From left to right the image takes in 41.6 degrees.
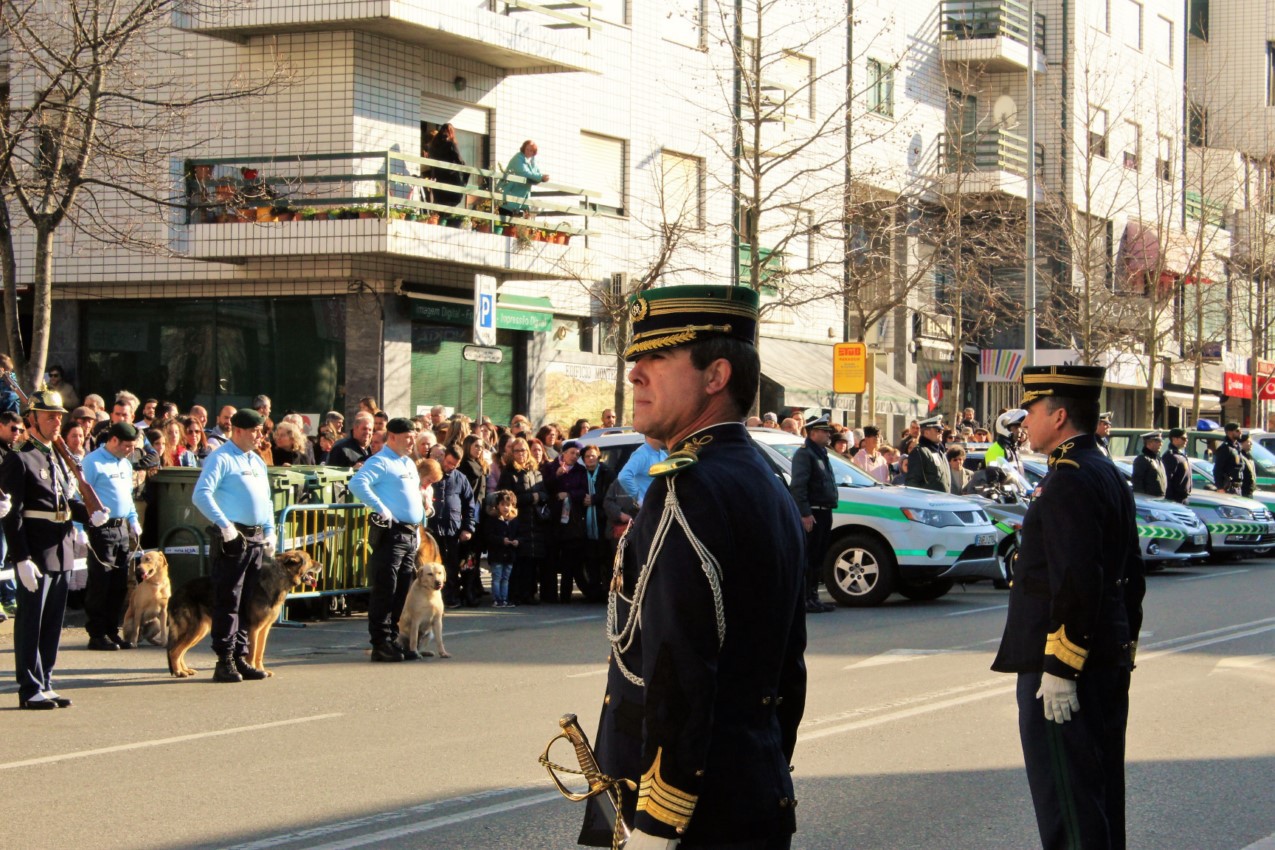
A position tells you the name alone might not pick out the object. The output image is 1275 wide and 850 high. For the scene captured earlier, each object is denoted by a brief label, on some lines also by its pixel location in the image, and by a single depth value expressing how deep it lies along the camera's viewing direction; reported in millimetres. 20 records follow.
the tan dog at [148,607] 13602
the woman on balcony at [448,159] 24891
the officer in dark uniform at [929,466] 19719
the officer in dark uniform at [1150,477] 22875
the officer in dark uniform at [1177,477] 23453
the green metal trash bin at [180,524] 14797
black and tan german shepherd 11961
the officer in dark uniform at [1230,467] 25859
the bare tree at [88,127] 17203
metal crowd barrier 15086
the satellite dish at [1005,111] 41272
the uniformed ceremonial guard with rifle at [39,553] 10500
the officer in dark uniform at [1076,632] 5375
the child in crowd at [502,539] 16828
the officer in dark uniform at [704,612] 3408
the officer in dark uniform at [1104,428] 20906
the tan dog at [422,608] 12812
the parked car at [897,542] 16906
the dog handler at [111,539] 13055
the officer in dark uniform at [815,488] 15906
